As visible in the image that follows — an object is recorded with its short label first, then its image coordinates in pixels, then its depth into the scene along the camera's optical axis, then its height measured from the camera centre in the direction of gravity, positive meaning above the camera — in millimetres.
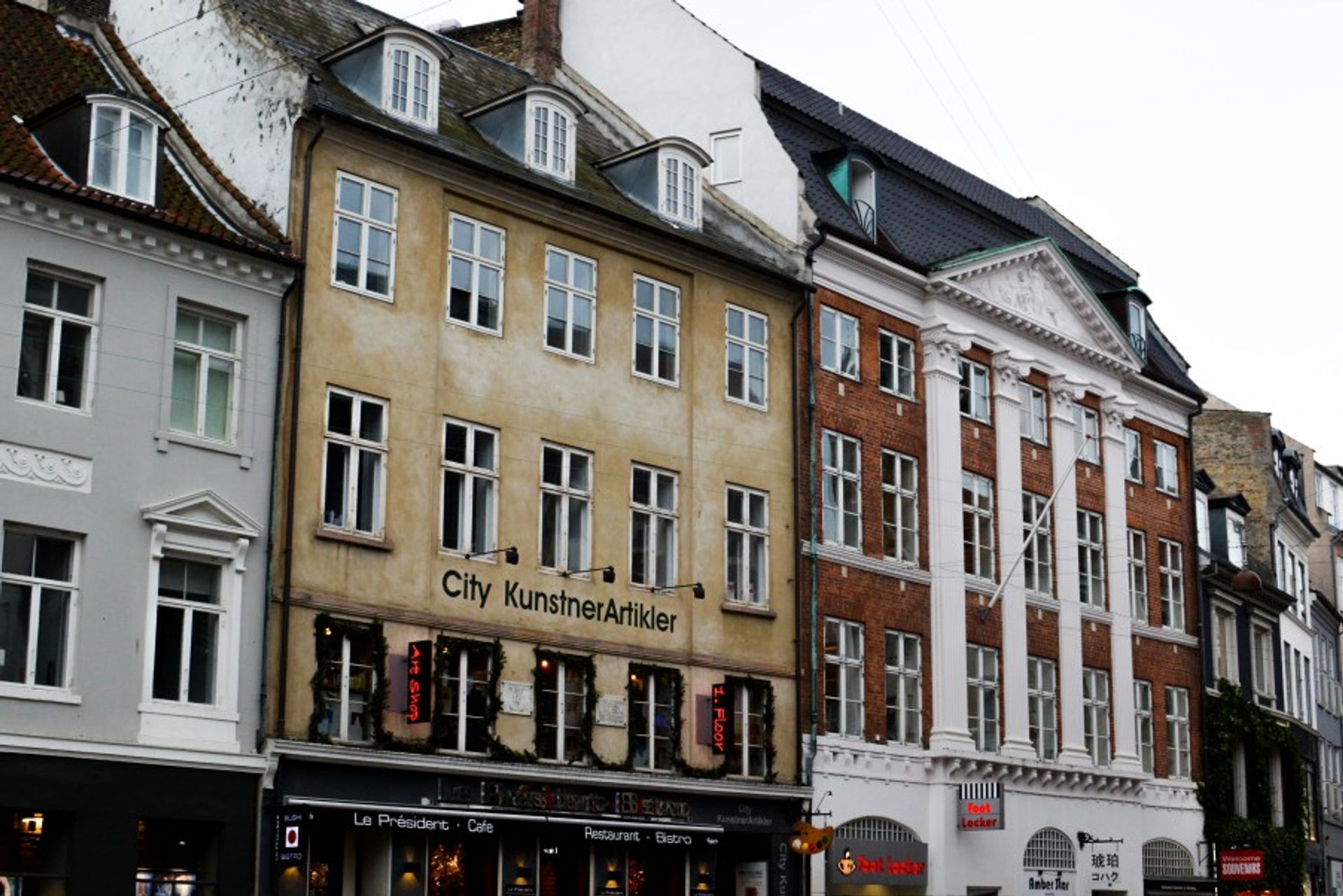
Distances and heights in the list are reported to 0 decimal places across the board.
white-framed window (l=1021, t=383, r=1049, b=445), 42469 +9719
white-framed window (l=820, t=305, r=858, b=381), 36844 +9647
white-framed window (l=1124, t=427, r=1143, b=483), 46344 +9702
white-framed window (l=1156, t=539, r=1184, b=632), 47219 +7056
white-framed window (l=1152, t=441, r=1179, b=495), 47750 +9764
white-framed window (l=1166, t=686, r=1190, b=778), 46250 +3616
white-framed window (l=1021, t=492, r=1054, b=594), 41812 +6848
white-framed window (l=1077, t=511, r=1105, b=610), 43875 +7068
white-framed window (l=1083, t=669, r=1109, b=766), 43219 +3758
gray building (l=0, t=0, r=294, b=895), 24234 +4589
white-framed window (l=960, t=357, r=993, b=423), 40344 +9657
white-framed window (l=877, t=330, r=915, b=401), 38344 +9679
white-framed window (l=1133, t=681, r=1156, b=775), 45000 +3765
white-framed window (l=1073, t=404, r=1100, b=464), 44250 +9765
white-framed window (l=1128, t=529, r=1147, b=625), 45688 +6987
